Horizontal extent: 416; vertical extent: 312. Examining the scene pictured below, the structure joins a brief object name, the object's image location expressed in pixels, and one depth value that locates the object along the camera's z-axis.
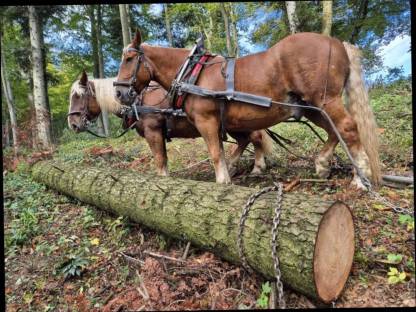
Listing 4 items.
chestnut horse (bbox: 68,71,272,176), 4.72
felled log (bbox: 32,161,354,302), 2.14
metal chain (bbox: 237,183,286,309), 2.17
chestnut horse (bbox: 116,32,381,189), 3.30
